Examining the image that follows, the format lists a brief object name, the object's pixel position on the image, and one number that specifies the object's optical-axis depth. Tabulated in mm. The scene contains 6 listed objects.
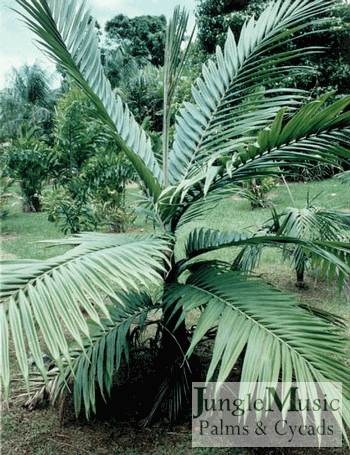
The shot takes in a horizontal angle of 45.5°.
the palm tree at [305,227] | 2439
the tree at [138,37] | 21820
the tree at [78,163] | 4863
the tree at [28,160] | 5277
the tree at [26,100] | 16328
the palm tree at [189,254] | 1226
